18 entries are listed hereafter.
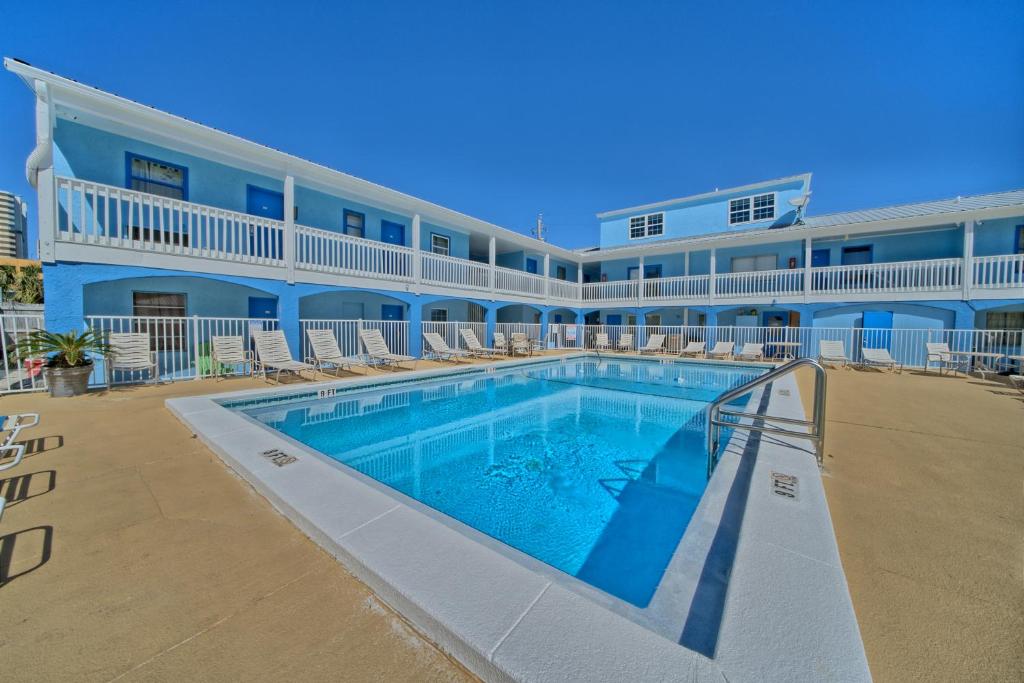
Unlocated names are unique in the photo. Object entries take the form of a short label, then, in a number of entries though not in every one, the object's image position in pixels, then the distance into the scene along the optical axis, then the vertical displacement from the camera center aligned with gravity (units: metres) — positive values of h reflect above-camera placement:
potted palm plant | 6.36 -0.56
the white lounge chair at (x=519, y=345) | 15.07 -0.58
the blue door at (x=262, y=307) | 11.73 +0.67
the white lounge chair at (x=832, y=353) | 13.05 -0.70
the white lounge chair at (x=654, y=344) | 17.30 -0.57
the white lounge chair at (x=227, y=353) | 8.46 -0.59
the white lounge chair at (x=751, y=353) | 14.88 -0.81
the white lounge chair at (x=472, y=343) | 13.91 -0.48
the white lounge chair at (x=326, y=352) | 9.33 -0.61
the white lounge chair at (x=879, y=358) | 12.12 -0.79
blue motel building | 7.79 +2.68
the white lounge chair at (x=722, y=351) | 15.41 -0.80
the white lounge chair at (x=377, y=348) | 10.50 -0.55
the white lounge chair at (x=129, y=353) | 7.33 -0.53
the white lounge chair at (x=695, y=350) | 16.12 -0.77
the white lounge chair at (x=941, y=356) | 11.87 -0.72
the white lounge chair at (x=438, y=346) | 12.49 -0.55
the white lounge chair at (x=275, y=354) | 8.38 -0.62
